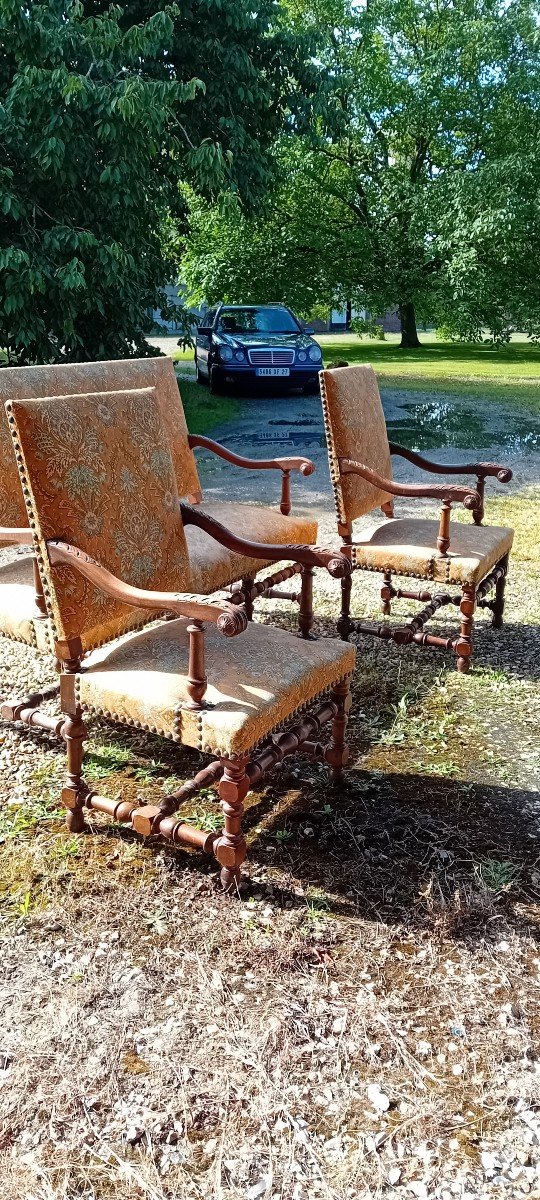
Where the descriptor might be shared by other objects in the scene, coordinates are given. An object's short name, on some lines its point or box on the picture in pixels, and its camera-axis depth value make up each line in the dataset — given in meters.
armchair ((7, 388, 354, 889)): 2.42
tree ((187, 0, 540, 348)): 21.31
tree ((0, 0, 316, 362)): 8.10
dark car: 13.91
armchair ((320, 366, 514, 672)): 3.99
